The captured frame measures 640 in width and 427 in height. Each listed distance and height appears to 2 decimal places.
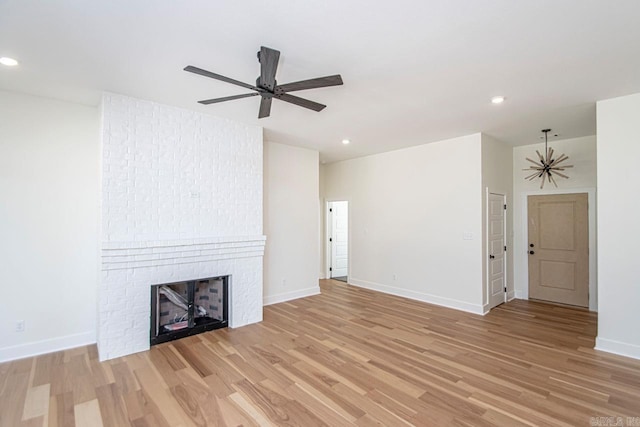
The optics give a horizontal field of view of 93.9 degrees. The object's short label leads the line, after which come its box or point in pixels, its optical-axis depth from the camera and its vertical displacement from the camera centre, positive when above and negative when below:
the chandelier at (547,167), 5.22 +0.87
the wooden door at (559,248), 5.27 -0.61
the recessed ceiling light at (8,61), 2.67 +1.39
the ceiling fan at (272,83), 2.29 +1.08
